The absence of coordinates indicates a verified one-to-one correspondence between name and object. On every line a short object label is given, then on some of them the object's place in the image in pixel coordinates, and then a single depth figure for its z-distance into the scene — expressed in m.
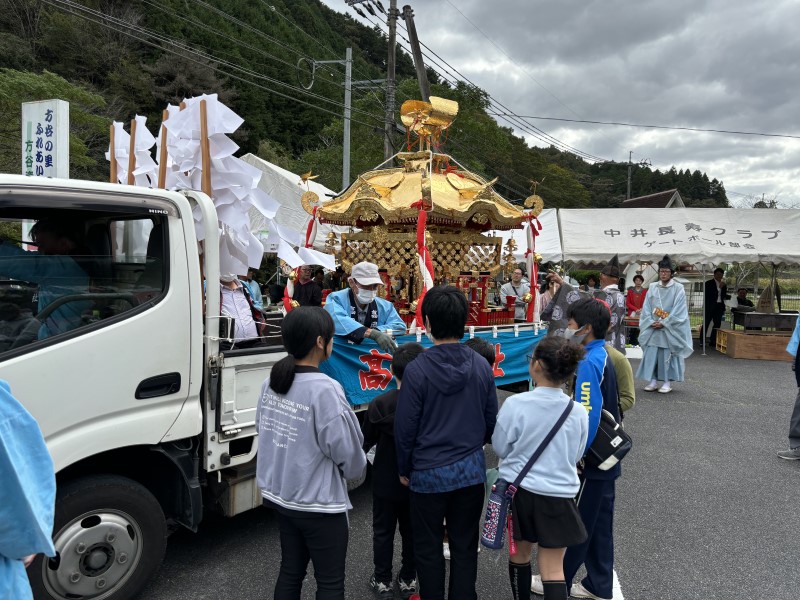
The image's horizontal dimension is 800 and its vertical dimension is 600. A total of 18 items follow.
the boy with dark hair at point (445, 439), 2.49
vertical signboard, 5.68
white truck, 2.49
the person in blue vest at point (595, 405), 2.72
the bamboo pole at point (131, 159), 4.37
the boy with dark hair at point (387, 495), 2.90
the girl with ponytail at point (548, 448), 2.42
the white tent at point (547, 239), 12.45
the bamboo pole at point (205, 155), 3.69
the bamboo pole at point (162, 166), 3.96
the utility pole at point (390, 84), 14.35
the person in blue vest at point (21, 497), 1.29
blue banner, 4.01
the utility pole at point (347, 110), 15.96
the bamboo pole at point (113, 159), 4.53
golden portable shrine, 5.94
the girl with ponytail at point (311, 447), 2.20
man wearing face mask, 4.30
